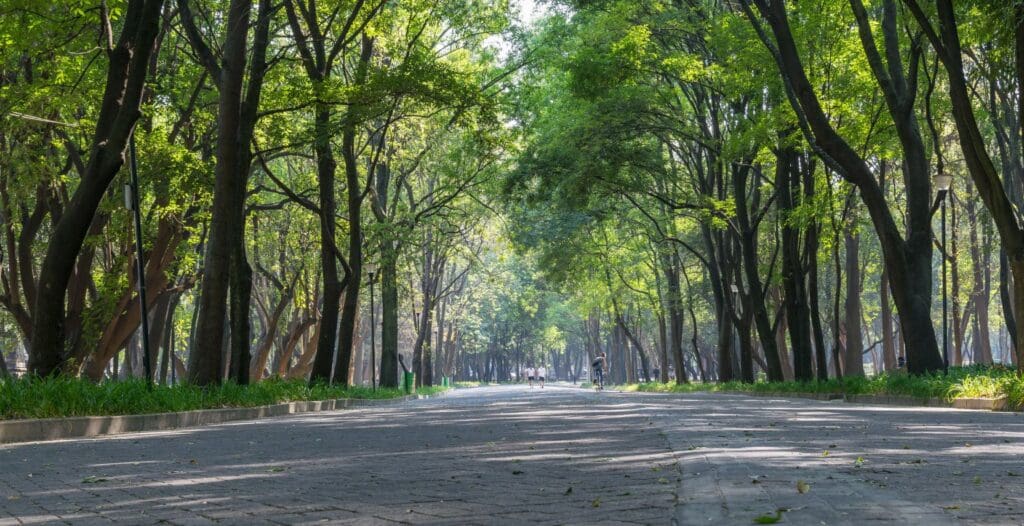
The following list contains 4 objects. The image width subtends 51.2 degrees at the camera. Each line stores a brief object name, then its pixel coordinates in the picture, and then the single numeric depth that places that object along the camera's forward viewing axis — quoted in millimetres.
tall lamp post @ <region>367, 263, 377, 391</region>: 33281
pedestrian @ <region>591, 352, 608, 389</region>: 49344
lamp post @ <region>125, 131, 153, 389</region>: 16906
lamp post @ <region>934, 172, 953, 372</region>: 23109
